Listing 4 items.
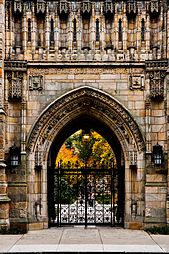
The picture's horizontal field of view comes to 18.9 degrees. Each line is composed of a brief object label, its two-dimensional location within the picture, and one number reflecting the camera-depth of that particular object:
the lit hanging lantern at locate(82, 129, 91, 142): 20.55
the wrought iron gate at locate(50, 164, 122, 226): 16.67
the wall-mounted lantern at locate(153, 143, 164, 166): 15.06
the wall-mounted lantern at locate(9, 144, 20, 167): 15.01
